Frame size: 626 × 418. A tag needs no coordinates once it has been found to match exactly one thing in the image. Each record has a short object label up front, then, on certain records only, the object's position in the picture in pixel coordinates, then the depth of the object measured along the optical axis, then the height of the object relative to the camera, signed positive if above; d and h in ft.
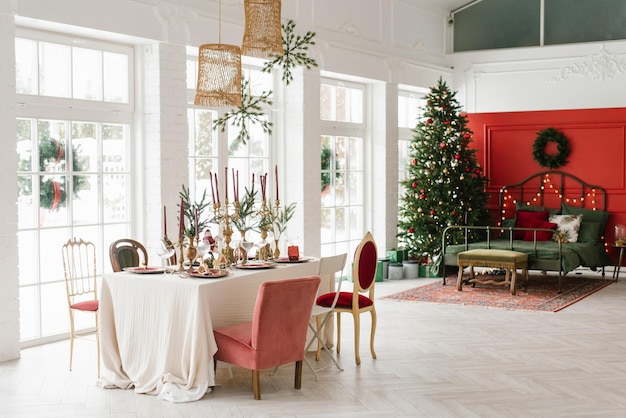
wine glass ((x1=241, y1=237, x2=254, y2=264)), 20.81 -1.48
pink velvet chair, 17.28 -3.22
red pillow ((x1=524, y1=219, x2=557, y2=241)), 36.24 -2.08
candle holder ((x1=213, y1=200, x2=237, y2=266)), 20.63 -1.28
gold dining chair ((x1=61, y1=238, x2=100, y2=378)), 23.49 -2.40
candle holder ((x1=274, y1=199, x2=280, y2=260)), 21.98 -1.76
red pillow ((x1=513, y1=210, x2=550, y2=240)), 37.35 -1.43
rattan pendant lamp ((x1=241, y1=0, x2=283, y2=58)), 20.62 +4.15
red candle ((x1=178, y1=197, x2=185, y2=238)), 18.85 -0.77
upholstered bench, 31.14 -2.90
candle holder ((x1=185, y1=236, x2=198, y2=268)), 19.42 -1.54
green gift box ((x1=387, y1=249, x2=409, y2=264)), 37.93 -3.23
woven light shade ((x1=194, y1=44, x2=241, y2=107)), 20.24 +2.85
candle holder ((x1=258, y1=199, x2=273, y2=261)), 21.71 -1.26
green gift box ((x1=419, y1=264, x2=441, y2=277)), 37.47 -3.89
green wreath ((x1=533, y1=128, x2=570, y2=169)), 39.73 +1.94
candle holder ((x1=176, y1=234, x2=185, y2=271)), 19.36 -1.58
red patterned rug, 29.66 -4.25
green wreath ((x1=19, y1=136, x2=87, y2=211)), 22.89 +0.33
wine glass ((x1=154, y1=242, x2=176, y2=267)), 19.44 -1.52
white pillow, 36.42 -1.72
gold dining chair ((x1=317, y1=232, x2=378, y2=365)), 20.61 -2.84
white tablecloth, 17.69 -3.12
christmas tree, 37.42 +0.32
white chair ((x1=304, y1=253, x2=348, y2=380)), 19.88 -3.10
